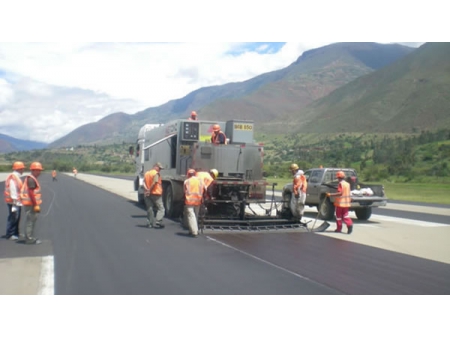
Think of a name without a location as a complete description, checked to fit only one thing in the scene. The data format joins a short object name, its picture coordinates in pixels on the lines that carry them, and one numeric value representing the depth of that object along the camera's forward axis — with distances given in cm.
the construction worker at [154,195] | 1463
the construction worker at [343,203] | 1444
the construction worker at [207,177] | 1417
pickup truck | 1734
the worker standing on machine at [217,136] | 1599
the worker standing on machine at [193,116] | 1770
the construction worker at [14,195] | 1159
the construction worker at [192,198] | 1302
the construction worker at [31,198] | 1128
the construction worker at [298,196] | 1517
